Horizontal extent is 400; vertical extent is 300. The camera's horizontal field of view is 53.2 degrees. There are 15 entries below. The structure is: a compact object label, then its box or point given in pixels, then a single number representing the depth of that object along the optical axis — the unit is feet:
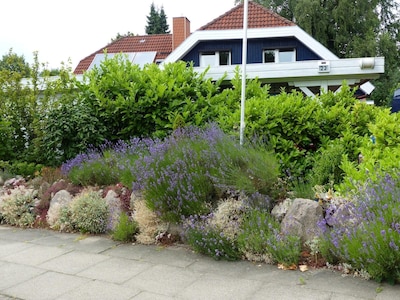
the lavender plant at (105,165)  21.18
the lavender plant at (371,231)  10.98
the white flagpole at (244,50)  19.74
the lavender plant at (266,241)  13.04
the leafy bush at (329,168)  16.38
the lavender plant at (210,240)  14.16
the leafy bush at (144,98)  26.14
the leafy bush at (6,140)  27.30
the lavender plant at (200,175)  15.74
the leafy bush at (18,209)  21.22
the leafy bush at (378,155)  13.97
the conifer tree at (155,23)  211.61
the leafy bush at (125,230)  16.90
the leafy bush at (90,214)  18.54
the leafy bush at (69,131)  25.36
